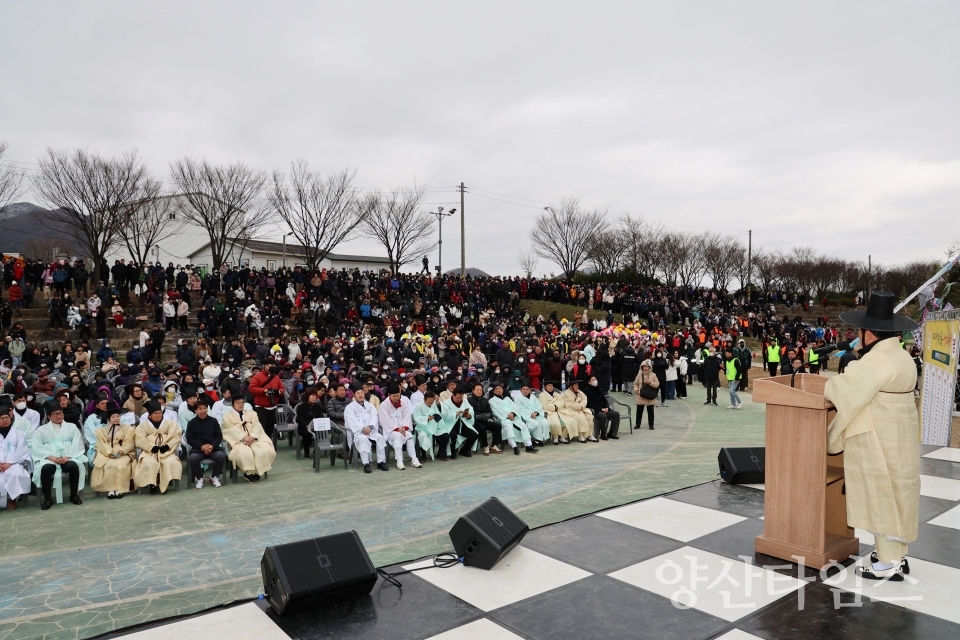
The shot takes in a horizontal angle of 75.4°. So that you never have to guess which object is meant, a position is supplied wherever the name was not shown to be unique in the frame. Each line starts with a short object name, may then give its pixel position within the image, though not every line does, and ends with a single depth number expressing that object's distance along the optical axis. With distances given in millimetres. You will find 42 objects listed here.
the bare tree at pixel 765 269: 59438
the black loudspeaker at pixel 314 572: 3992
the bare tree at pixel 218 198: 29953
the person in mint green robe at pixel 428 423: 10070
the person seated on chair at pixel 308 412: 10445
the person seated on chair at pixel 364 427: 9406
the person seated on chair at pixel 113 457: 8078
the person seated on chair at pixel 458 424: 10320
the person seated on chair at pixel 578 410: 11977
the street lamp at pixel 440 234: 39656
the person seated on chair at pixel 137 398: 9678
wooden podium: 4452
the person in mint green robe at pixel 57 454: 7754
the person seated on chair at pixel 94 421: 8836
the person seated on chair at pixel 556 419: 11669
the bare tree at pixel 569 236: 46250
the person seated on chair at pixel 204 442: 8531
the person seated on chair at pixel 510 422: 10883
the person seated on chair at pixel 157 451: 8195
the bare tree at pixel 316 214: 32062
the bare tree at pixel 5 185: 22422
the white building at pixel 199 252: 43375
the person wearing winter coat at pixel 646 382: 13000
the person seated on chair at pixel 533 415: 11281
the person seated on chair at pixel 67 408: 8727
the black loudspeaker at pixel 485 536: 4703
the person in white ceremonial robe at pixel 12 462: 7469
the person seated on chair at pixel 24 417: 8250
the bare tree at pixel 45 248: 51906
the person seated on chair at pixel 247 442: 8727
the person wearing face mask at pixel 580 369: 14600
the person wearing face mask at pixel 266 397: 11141
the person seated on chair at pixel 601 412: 12133
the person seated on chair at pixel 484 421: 10750
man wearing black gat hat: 4207
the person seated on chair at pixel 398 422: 9617
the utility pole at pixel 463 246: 38662
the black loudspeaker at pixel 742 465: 7113
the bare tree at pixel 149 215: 28516
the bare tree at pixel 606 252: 47188
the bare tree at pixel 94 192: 25234
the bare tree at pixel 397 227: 37812
